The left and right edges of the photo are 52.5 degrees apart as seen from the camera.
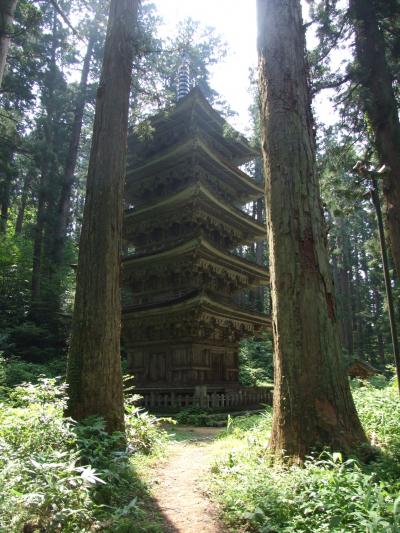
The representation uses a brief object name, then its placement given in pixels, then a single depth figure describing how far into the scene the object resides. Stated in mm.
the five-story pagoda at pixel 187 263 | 15328
